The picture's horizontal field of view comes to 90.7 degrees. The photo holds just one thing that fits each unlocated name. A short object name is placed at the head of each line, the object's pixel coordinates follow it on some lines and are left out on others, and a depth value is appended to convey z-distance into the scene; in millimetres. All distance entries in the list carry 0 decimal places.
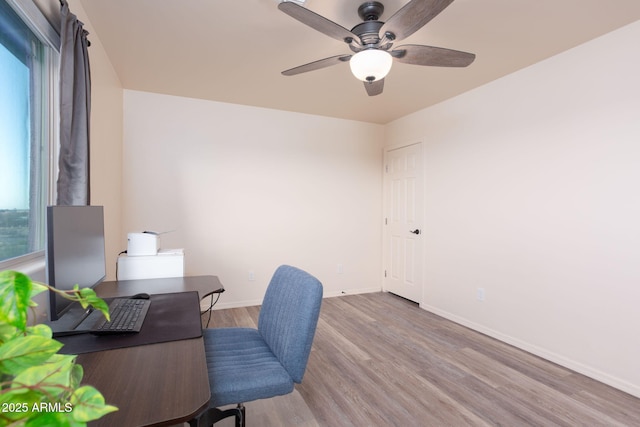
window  1446
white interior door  3910
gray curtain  1651
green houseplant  305
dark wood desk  739
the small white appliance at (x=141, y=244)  2193
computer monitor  1002
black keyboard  1161
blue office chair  1264
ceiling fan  1563
